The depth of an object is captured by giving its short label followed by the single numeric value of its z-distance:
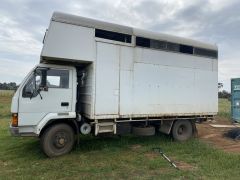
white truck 5.18
